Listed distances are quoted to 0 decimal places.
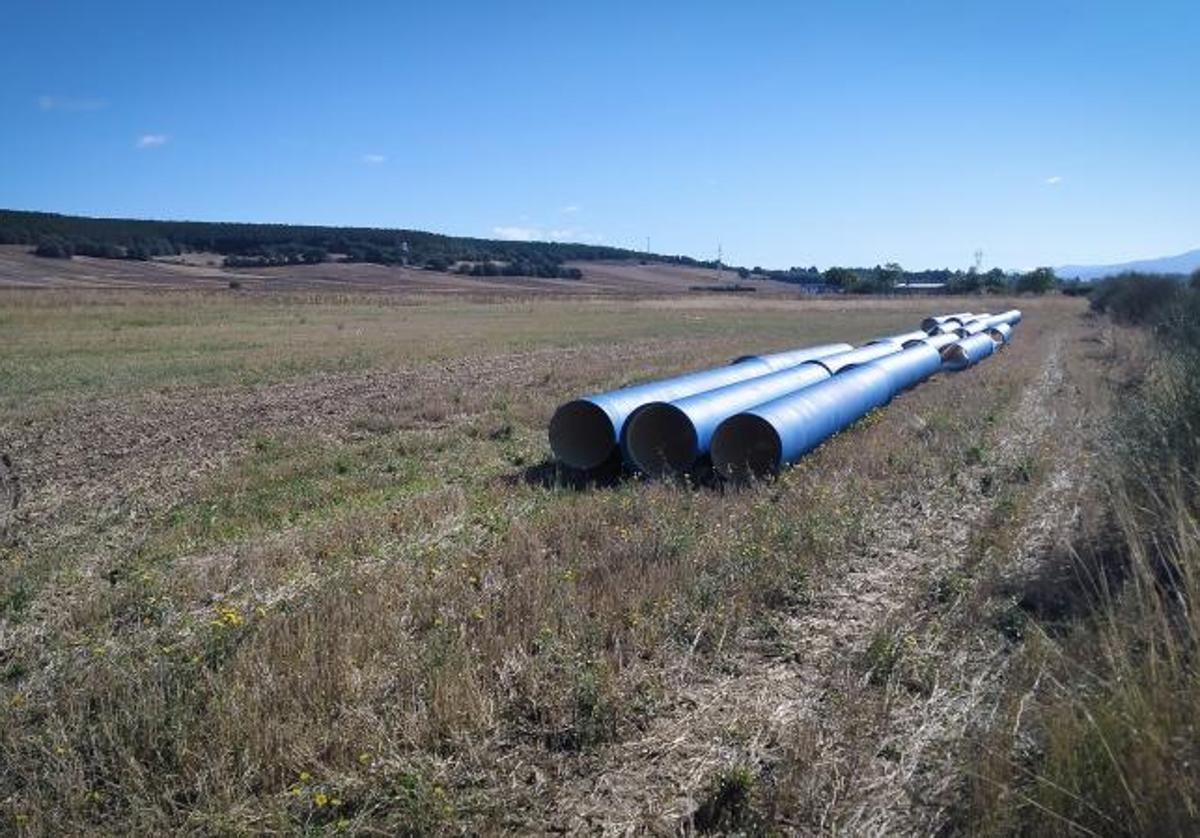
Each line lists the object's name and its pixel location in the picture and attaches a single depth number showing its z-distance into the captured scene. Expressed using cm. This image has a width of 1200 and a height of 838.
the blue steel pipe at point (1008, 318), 4112
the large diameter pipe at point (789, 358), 1600
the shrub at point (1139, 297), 3756
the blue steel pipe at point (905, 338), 2280
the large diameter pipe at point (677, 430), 995
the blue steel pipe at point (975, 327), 3031
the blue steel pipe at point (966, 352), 2436
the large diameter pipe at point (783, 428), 973
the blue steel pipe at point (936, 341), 2240
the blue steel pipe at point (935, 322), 3232
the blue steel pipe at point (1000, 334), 3351
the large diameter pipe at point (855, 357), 1599
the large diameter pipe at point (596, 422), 1042
